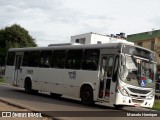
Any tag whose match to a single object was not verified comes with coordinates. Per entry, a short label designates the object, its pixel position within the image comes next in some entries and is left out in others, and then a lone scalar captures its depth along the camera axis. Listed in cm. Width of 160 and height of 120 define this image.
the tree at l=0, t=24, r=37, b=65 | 6838
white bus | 1712
